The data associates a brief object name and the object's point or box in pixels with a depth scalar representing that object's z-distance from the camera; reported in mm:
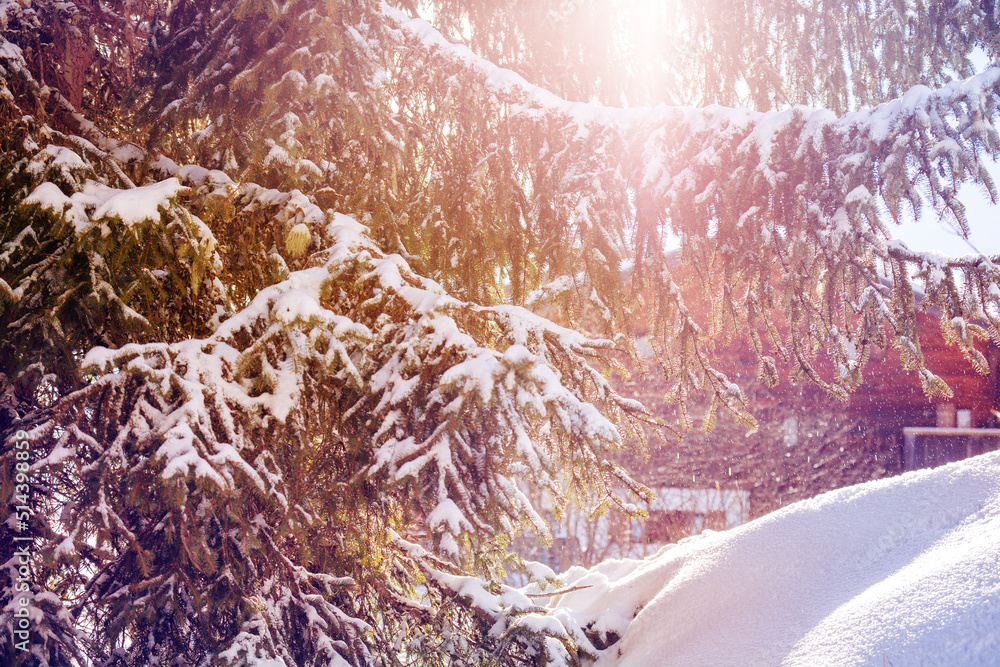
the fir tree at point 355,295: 2471
